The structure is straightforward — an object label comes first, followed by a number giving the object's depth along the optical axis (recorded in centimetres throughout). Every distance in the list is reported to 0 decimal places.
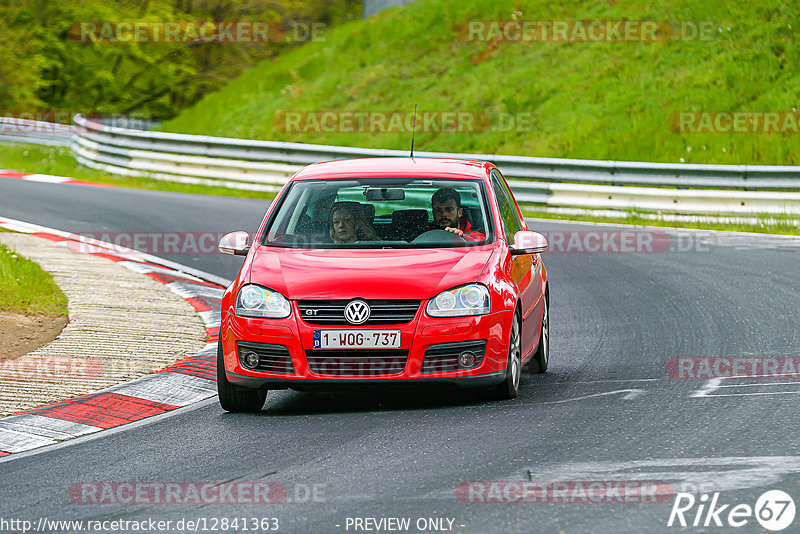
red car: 1465
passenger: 1667
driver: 1694
